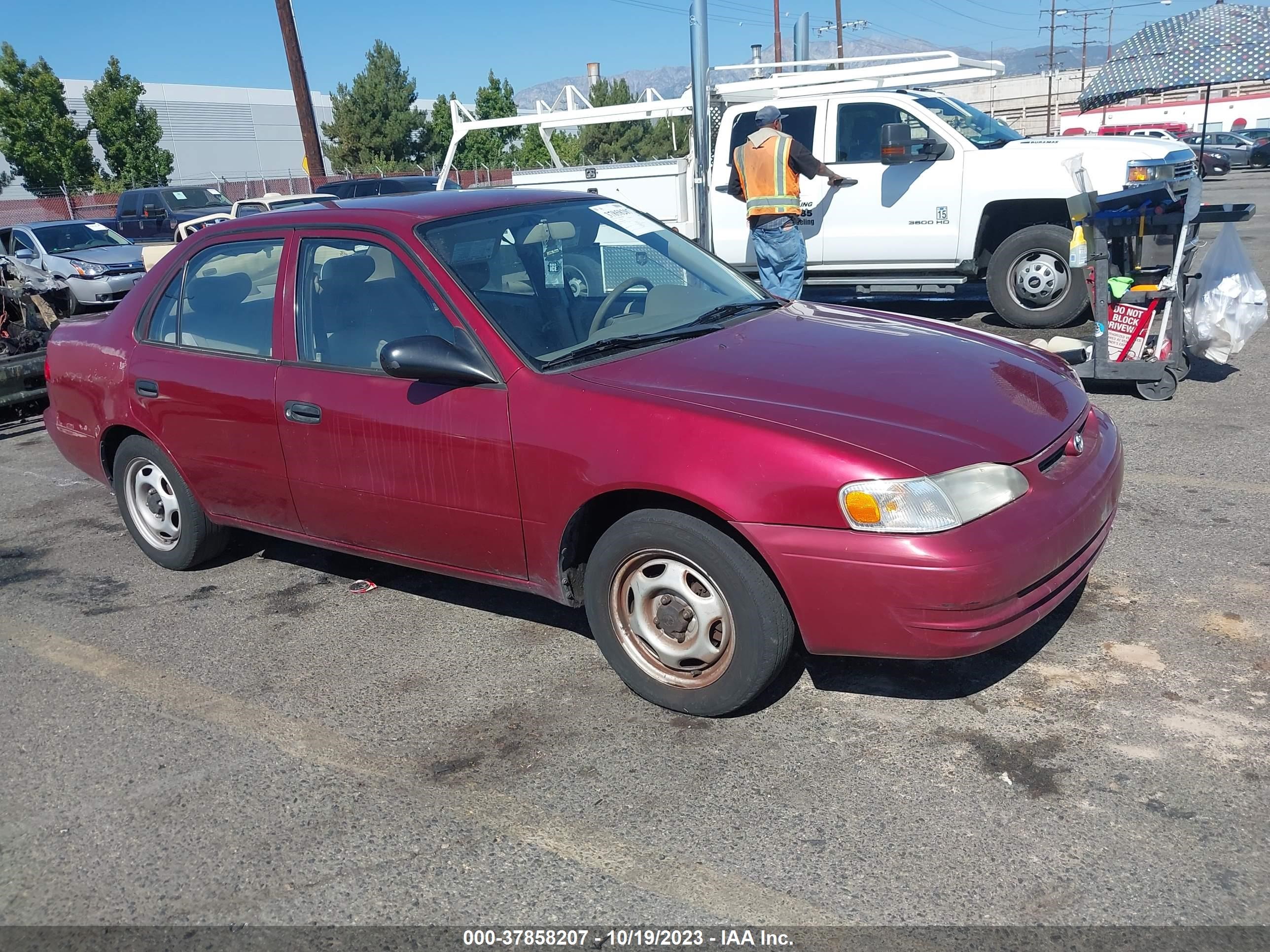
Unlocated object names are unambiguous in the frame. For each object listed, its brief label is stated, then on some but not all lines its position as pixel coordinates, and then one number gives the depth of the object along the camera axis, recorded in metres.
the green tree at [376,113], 48.59
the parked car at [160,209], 22.52
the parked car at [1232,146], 38.56
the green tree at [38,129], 37.88
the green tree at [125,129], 40.00
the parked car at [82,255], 16.19
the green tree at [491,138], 46.56
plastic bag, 7.14
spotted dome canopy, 8.78
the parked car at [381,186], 20.91
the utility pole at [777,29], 47.06
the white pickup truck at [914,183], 9.30
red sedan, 3.23
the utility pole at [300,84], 23.67
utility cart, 6.94
